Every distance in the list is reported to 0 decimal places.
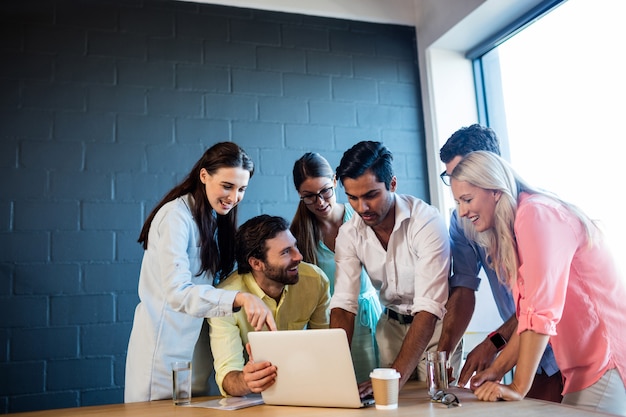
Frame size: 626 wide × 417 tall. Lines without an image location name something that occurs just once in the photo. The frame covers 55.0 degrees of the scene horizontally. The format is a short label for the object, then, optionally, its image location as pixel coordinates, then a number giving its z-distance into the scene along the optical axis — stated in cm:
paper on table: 165
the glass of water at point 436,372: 164
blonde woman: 155
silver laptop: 152
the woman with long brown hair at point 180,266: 207
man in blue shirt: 194
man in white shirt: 199
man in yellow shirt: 216
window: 269
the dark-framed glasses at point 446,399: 152
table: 141
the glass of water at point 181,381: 173
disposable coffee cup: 151
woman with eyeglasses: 242
